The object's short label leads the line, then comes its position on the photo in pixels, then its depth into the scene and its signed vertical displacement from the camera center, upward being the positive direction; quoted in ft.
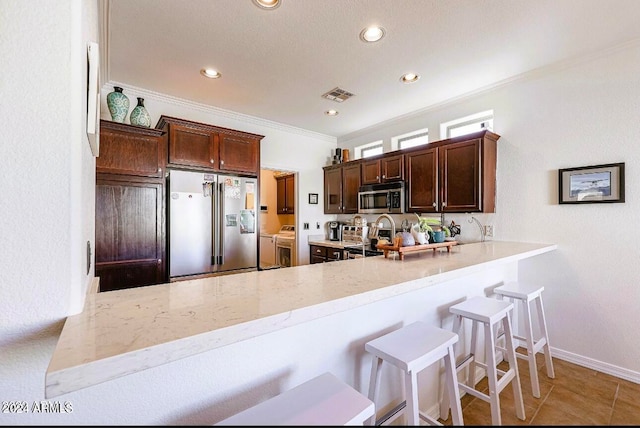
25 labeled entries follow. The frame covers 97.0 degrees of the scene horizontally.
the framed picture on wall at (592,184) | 7.32 +0.74
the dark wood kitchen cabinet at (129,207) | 7.93 +0.20
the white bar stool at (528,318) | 6.18 -2.58
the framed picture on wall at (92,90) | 3.13 +1.40
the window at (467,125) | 10.12 +3.34
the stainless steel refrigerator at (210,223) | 9.30 -0.34
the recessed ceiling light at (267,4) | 5.81 +4.34
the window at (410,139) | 12.14 +3.30
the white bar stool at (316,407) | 2.40 -1.84
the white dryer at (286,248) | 15.23 -1.99
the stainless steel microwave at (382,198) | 11.70 +0.63
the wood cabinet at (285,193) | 18.07 +1.28
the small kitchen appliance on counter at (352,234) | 13.55 -1.07
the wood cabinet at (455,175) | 9.22 +1.32
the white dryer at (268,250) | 17.67 -2.42
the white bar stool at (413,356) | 3.61 -1.96
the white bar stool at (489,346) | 4.66 -2.53
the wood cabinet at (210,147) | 9.46 +2.40
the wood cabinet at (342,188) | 13.98 +1.29
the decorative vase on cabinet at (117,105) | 8.09 +3.15
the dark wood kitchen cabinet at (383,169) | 11.80 +1.91
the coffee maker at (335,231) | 15.28 -1.00
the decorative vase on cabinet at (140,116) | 8.73 +3.02
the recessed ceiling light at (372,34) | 6.70 +4.34
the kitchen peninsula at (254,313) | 1.98 -0.95
